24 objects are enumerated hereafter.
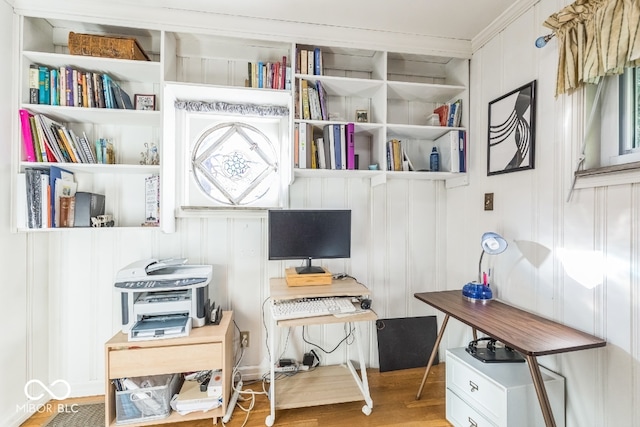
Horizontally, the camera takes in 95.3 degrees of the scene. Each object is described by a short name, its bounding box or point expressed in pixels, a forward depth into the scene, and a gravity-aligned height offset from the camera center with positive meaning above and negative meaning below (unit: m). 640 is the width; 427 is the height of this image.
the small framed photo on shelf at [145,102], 1.98 +0.75
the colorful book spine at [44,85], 1.75 +0.76
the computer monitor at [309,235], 1.98 -0.16
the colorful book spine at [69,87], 1.76 +0.75
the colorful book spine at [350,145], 1.97 +0.46
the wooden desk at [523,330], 1.15 -0.54
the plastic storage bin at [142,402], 1.64 -1.08
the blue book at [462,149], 2.12 +0.46
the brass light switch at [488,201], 1.93 +0.07
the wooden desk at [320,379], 1.71 -1.17
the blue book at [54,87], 1.76 +0.75
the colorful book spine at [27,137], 1.68 +0.43
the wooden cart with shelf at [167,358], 1.60 -0.83
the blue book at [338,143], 1.96 +0.46
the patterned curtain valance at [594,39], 1.16 +0.75
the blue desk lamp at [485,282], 1.66 -0.45
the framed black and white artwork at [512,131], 1.62 +0.49
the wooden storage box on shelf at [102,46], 1.75 +1.00
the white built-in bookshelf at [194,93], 1.79 +0.85
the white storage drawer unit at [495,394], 1.37 -0.91
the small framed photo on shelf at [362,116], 2.18 +0.72
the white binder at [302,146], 1.93 +0.44
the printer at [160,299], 1.67 -0.53
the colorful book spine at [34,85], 1.74 +0.76
